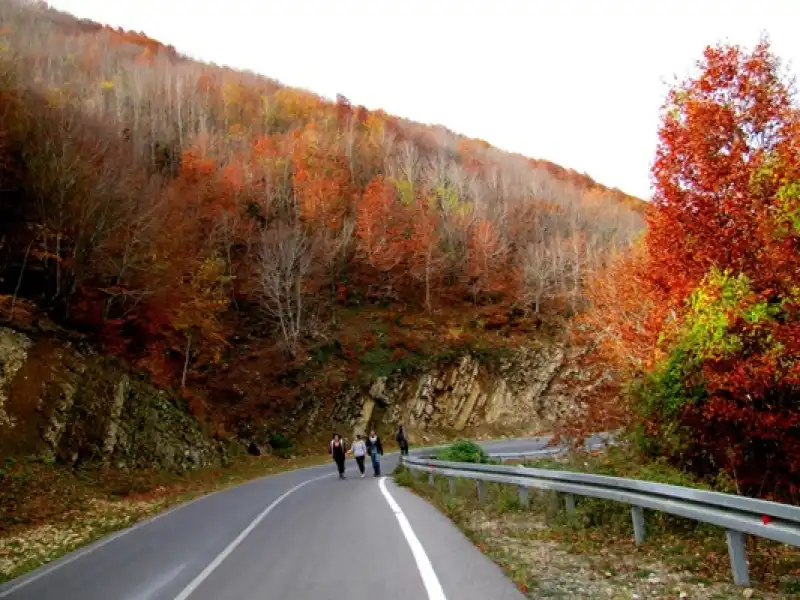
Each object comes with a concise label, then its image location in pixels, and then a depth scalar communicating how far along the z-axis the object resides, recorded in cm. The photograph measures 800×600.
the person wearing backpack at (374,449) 2298
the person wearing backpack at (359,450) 2342
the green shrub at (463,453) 2117
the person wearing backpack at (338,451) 2292
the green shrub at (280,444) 3447
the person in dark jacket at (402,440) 2620
